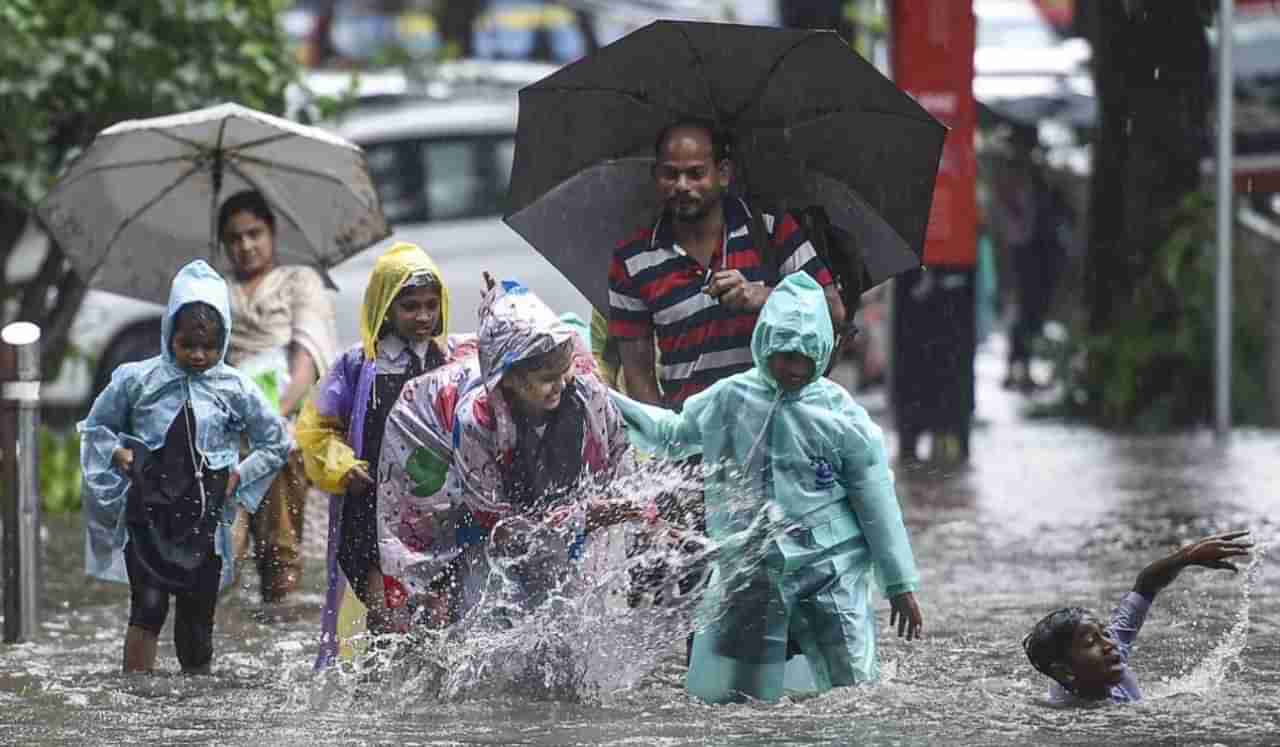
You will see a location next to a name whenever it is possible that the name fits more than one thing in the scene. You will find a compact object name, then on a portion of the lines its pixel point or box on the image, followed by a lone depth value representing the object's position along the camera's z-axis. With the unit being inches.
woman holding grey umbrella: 794.2
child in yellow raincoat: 647.8
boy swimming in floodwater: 579.5
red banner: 1208.8
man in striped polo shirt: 633.0
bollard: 754.8
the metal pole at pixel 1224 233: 1298.0
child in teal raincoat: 583.8
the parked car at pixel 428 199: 1380.4
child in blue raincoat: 677.9
